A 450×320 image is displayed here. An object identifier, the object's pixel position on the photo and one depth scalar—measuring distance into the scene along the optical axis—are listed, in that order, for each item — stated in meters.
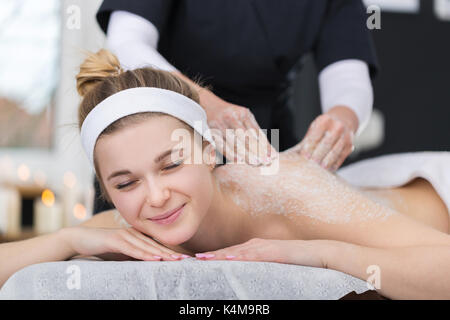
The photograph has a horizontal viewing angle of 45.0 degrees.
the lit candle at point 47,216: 3.44
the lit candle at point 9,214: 3.36
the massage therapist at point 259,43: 1.59
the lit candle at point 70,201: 3.45
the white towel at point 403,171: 1.52
